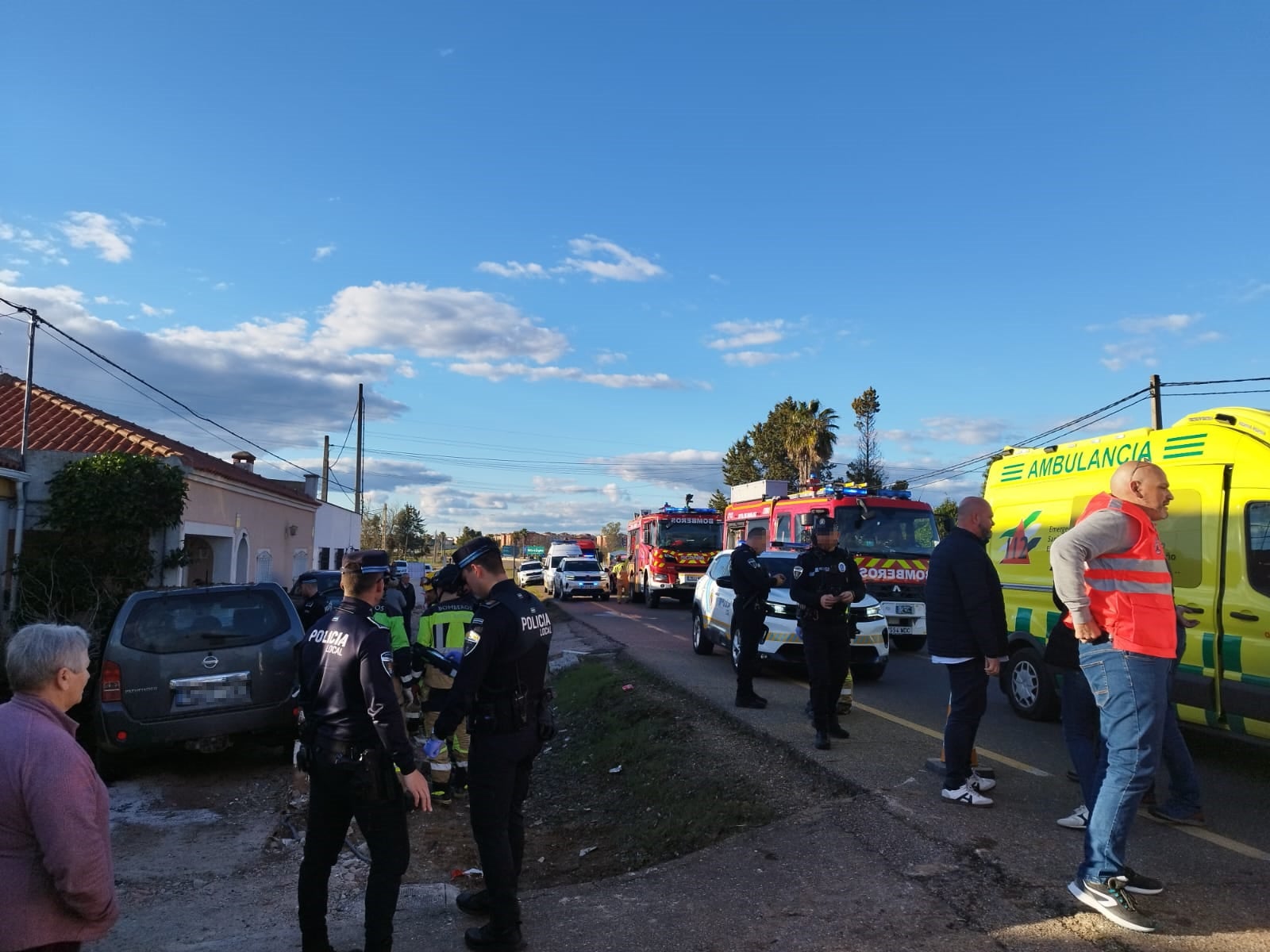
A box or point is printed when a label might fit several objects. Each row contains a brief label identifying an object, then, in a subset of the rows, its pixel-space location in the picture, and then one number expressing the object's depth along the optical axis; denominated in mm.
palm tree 52250
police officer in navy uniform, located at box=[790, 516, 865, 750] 7062
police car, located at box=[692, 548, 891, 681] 10742
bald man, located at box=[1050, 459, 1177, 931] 3994
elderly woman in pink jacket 2469
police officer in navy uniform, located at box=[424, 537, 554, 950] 4070
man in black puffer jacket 5535
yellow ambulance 6176
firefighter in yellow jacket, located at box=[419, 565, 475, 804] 7656
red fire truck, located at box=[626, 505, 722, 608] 25766
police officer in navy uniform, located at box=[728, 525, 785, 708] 8492
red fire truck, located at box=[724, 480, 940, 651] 15445
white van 42634
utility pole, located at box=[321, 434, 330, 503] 39669
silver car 7629
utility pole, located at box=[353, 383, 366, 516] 39728
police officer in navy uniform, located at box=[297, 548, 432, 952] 3779
